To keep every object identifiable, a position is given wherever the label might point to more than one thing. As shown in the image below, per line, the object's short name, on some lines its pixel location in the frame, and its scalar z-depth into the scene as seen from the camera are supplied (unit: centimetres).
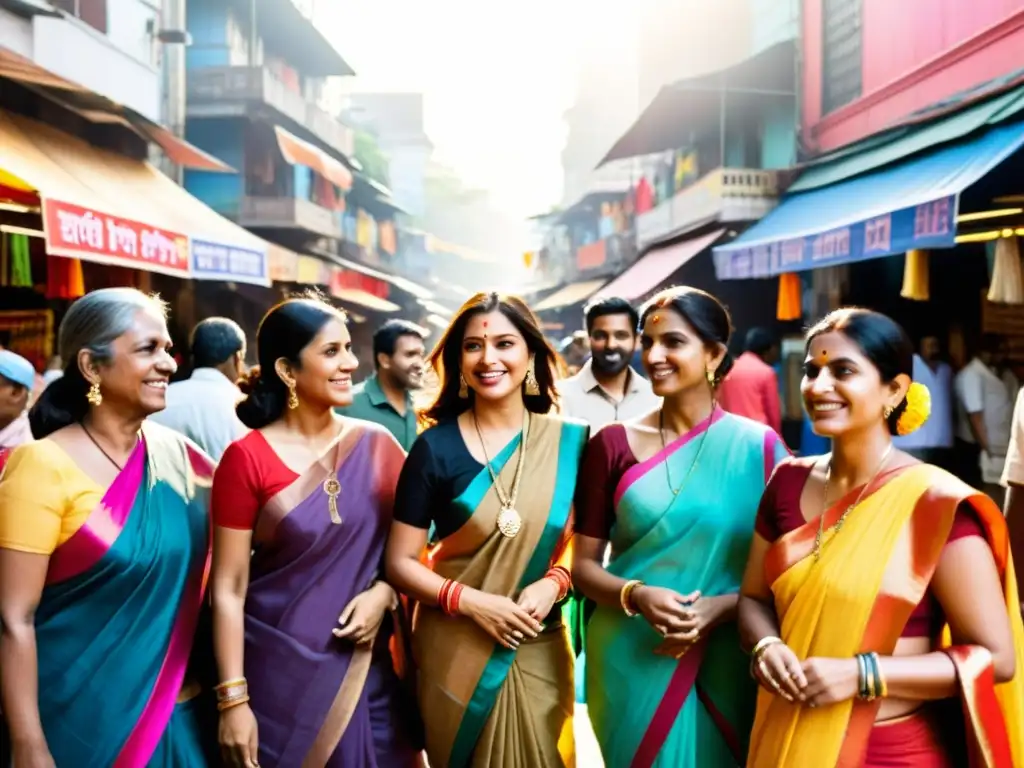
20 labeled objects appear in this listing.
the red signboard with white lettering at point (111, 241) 571
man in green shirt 497
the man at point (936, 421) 743
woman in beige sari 239
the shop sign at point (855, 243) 608
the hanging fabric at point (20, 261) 721
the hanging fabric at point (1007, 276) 650
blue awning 615
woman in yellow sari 183
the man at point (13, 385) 350
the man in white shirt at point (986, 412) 699
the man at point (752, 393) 659
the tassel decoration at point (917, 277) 725
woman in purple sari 231
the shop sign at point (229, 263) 824
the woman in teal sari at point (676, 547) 240
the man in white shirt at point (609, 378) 476
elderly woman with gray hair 210
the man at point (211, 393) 418
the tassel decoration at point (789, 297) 1039
